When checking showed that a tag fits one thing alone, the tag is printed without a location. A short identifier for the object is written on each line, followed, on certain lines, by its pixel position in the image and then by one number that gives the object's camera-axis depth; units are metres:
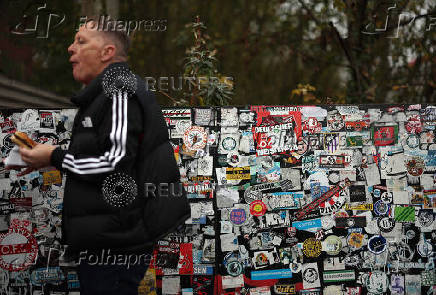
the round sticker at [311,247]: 3.58
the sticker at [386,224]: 3.63
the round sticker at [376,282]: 3.59
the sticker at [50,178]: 3.54
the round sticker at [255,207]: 3.58
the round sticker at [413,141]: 3.67
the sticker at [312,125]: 3.62
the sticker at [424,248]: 3.66
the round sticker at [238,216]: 3.57
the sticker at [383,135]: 3.65
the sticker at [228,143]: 3.58
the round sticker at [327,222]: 3.60
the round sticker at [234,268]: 3.55
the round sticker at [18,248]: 3.52
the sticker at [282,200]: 3.59
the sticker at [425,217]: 3.67
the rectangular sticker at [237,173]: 3.57
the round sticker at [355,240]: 3.61
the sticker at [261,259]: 3.56
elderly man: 2.31
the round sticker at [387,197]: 3.64
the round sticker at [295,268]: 3.57
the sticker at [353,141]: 3.64
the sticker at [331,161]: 3.62
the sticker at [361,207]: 3.62
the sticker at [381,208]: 3.63
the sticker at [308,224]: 3.59
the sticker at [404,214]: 3.65
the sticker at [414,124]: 3.67
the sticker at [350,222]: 3.62
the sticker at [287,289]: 3.57
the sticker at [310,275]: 3.58
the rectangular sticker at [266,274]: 3.55
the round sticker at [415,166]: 3.68
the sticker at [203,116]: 3.58
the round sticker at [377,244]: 3.61
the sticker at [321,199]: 3.59
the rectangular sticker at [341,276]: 3.59
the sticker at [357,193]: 3.63
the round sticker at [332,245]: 3.59
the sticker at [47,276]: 3.51
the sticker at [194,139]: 3.56
